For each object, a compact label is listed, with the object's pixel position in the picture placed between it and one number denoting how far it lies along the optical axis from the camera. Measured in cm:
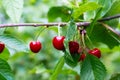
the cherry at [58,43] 69
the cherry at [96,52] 76
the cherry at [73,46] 69
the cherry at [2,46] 69
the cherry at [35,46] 73
